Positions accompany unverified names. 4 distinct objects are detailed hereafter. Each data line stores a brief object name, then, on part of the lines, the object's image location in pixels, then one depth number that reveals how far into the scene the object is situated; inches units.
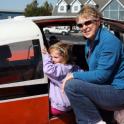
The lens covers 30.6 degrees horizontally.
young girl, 86.5
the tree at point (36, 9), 1282.0
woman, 80.8
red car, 85.1
